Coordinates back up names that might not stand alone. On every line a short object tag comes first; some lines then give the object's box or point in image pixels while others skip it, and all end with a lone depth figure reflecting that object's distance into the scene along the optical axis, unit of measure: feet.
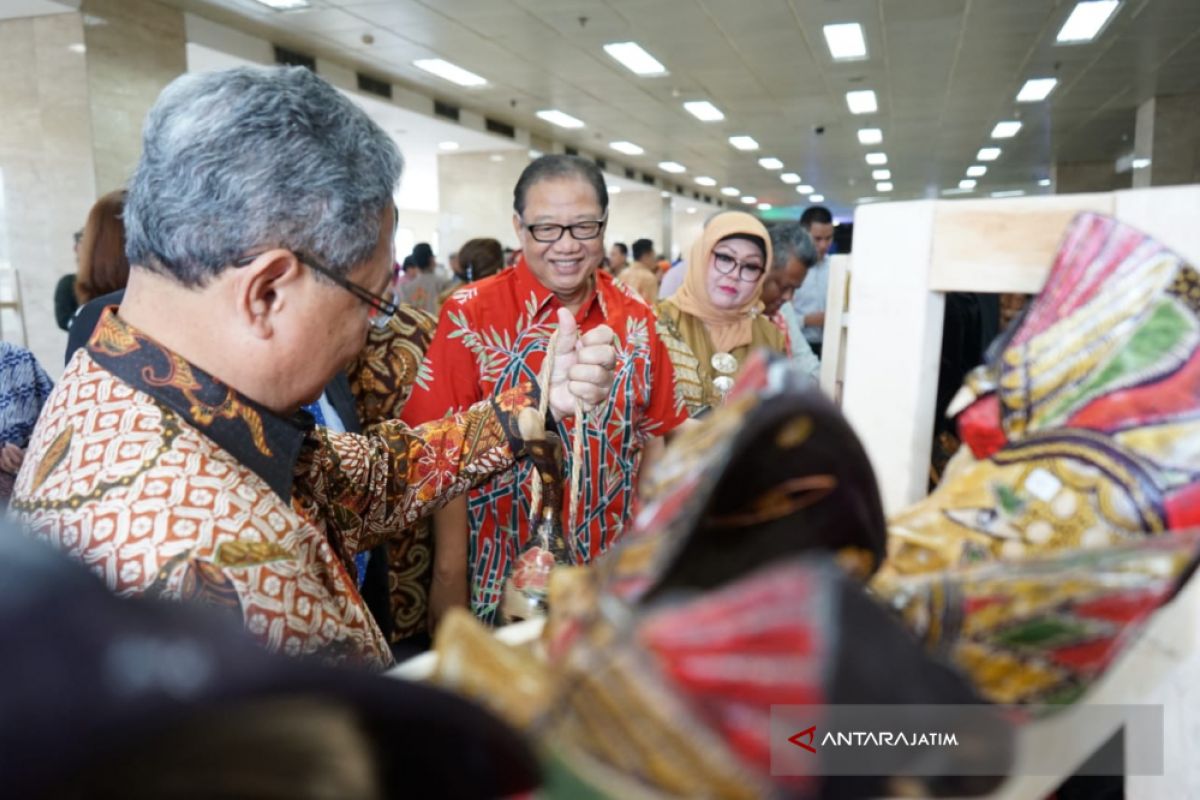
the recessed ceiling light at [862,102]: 37.04
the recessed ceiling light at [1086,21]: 24.41
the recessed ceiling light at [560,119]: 43.39
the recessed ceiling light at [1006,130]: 44.86
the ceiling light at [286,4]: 24.77
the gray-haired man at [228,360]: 2.63
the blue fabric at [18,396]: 8.24
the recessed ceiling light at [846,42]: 26.99
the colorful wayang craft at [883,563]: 1.10
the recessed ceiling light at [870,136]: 47.52
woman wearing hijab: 9.68
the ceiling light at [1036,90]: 34.42
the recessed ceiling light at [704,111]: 40.01
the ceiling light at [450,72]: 32.63
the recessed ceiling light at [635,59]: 29.76
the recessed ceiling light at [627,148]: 53.57
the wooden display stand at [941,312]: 2.27
